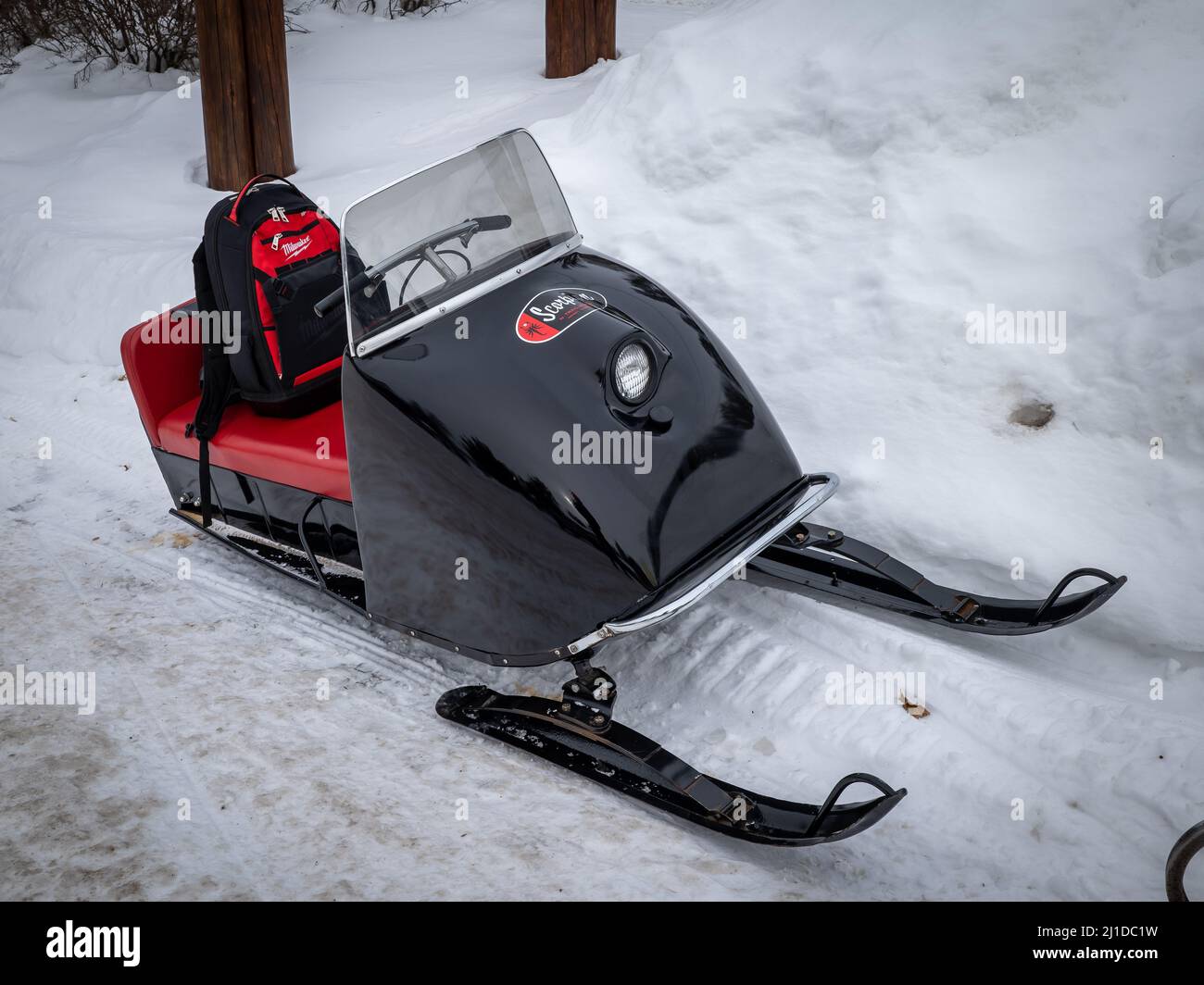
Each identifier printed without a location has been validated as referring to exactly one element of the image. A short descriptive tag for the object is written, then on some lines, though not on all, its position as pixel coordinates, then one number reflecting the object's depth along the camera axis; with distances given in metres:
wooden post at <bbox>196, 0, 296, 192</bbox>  5.62
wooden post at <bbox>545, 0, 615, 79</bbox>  6.48
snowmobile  2.40
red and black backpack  3.36
